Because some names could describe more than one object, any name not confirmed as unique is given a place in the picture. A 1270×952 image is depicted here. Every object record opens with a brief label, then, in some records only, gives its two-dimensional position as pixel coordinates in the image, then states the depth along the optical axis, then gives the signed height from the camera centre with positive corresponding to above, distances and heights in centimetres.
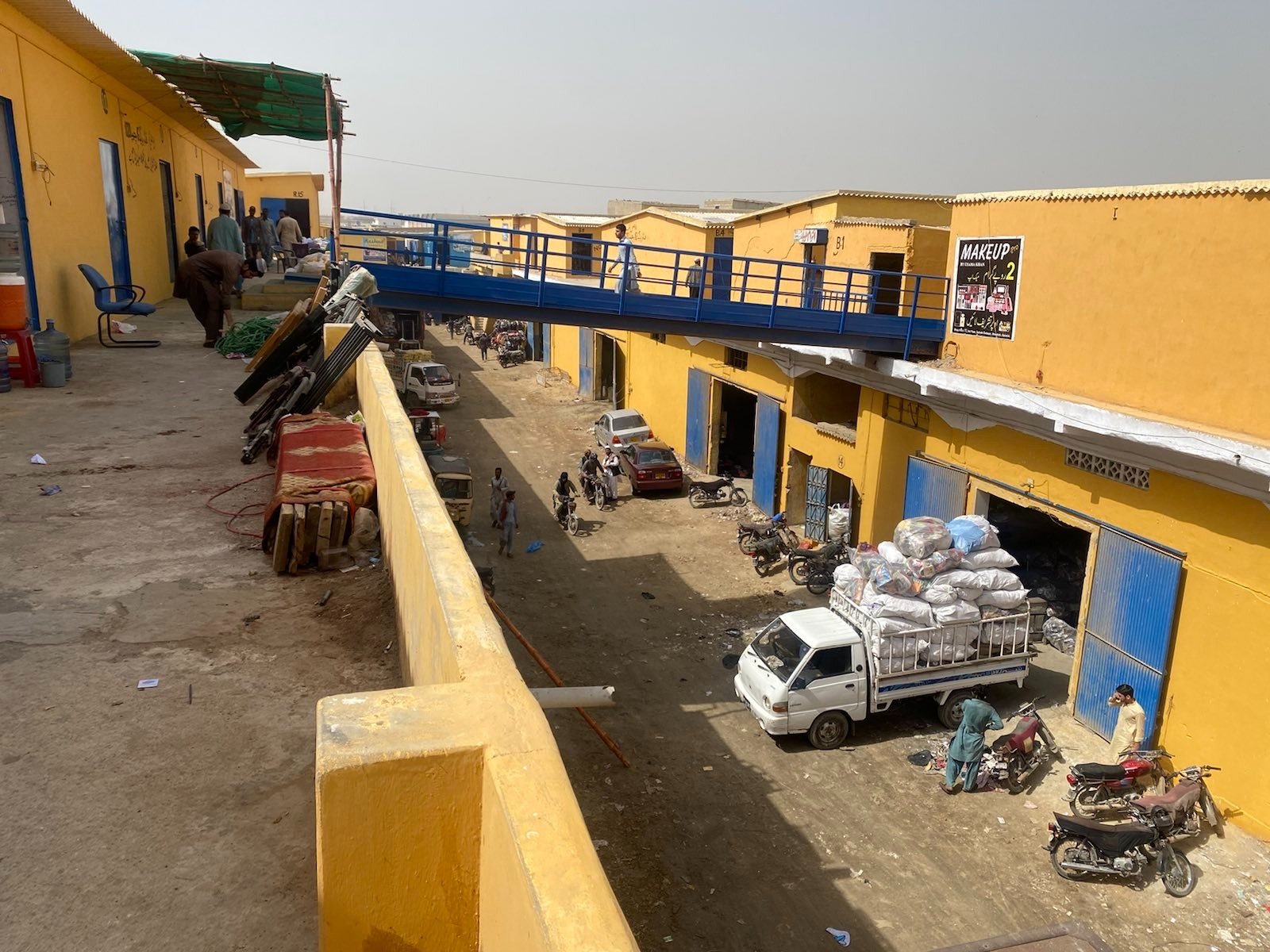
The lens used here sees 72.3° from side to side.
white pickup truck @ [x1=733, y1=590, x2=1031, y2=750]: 1188 -516
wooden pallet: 709 -211
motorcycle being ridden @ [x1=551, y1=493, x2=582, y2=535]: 2059 -546
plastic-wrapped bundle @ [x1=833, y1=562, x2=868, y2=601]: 1266 -418
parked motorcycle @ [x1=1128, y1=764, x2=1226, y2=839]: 979 -562
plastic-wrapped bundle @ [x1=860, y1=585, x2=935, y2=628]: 1198 -425
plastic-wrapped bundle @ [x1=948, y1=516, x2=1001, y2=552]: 1262 -341
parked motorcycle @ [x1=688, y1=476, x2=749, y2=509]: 2239 -519
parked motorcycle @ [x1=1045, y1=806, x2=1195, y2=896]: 940 -595
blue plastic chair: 1561 -63
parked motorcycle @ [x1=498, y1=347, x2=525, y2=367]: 4375 -369
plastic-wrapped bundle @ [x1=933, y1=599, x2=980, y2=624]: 1210 -434
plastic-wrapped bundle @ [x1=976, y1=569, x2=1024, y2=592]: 1230 -395
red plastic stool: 1250 -126
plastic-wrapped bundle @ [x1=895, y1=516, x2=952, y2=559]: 1235 -339
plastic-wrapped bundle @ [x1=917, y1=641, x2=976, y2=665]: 1221 -495
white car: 2662 -435
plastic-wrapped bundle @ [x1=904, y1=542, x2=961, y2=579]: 1228 -373
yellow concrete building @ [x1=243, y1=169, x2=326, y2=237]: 4306 +410
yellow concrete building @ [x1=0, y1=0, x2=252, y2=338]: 1373 +208
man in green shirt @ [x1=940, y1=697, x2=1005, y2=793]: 1103 -555
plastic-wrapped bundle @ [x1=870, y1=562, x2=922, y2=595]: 1221 -398
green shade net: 1683 +380
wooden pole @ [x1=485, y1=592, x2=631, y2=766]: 1161 -599
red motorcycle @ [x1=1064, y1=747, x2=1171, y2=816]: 1041 -573
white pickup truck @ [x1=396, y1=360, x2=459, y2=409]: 3200 -381
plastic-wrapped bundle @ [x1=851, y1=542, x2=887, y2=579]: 1289 -392
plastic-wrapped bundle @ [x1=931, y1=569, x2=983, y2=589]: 1219 -390
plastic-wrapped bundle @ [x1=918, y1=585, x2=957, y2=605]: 1208 -408
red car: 2300 -472
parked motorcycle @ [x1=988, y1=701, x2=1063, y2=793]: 1120 -580
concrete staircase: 2011 -42
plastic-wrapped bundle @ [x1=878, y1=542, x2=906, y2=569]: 1251 -370
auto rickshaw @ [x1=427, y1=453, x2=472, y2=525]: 1758 -412
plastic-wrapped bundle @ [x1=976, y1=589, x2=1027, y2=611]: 1238 -420
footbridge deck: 1372 -30
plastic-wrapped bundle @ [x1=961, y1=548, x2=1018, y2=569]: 1259 -373
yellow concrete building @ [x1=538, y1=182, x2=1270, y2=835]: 998 -171
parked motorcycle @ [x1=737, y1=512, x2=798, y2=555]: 1873 -521
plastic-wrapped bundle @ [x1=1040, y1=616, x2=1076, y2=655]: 1473 -561
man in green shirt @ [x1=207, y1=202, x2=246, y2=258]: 2206 +102
